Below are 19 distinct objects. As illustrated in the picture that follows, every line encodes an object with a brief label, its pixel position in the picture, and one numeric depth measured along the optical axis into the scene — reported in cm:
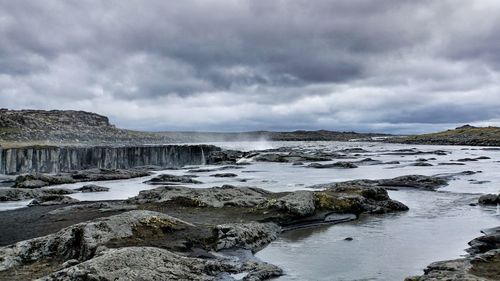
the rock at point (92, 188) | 3303
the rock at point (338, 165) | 5259
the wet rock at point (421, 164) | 5269
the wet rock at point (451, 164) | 5246
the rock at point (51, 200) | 2492
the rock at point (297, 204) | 1831
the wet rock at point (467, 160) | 5791
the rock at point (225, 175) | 4514
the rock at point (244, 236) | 1388
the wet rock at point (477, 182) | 3331
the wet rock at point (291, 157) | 6494
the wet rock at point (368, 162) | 5948
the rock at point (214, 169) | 5386
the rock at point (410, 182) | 3045
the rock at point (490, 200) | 2241
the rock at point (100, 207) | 2020
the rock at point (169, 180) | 3928
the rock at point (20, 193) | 2792
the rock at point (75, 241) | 1184
